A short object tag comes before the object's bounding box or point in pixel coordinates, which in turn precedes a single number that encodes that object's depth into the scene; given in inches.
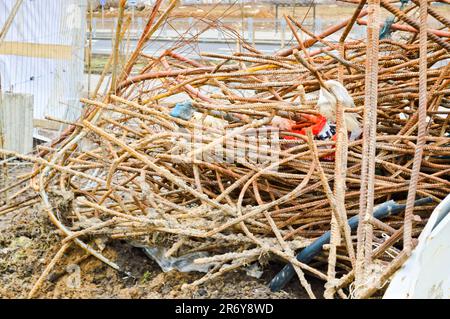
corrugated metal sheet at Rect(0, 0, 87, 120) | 267.0
